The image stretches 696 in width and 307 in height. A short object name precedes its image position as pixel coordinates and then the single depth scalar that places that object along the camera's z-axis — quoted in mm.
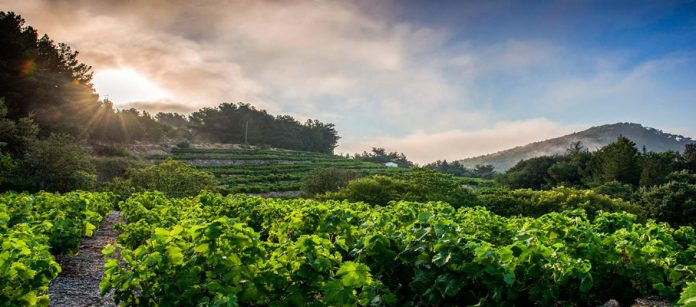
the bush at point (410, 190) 20920
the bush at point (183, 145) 65000
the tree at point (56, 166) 21719
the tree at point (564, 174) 33781
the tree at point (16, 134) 20891
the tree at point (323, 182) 28983
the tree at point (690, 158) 34884
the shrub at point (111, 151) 42578
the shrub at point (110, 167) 33531
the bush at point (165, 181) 26375
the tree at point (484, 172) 68750
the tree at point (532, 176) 36156
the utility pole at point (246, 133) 81331
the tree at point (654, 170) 27647
